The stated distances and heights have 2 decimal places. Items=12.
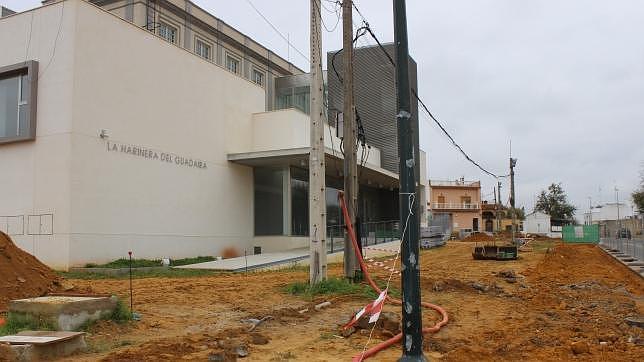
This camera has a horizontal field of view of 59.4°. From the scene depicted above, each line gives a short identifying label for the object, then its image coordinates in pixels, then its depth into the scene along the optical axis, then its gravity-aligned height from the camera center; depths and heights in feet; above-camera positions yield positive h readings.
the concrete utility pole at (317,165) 41.73 +4.65
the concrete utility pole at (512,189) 129.90 +8.57
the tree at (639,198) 219.20 +9.80
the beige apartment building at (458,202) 302.25 +12.86
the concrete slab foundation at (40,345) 20.89 -4.37
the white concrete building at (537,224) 258.78 +0.38
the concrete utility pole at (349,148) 44.96 +6.36
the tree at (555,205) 326.65 +11.65
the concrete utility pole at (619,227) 102.58 -0.72
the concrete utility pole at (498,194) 200.94 +10.71
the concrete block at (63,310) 25.39 -3.62
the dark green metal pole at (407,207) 19.21 +0.68
